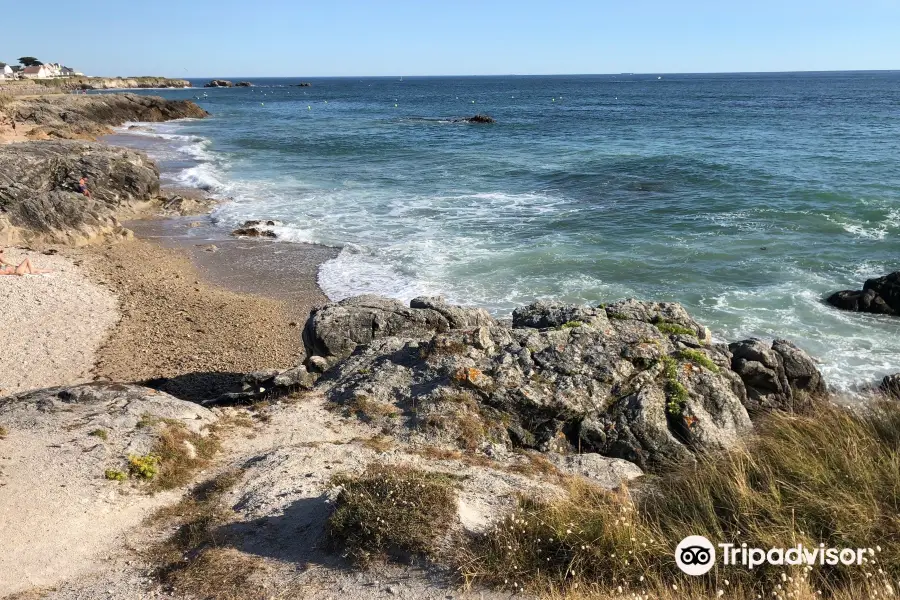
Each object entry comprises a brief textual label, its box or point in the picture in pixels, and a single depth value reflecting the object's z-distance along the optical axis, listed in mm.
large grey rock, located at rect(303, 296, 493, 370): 12391
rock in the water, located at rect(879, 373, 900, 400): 10673
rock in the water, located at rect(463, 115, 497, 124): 74625
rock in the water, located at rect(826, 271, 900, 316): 16672
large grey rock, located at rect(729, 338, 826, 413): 11023
